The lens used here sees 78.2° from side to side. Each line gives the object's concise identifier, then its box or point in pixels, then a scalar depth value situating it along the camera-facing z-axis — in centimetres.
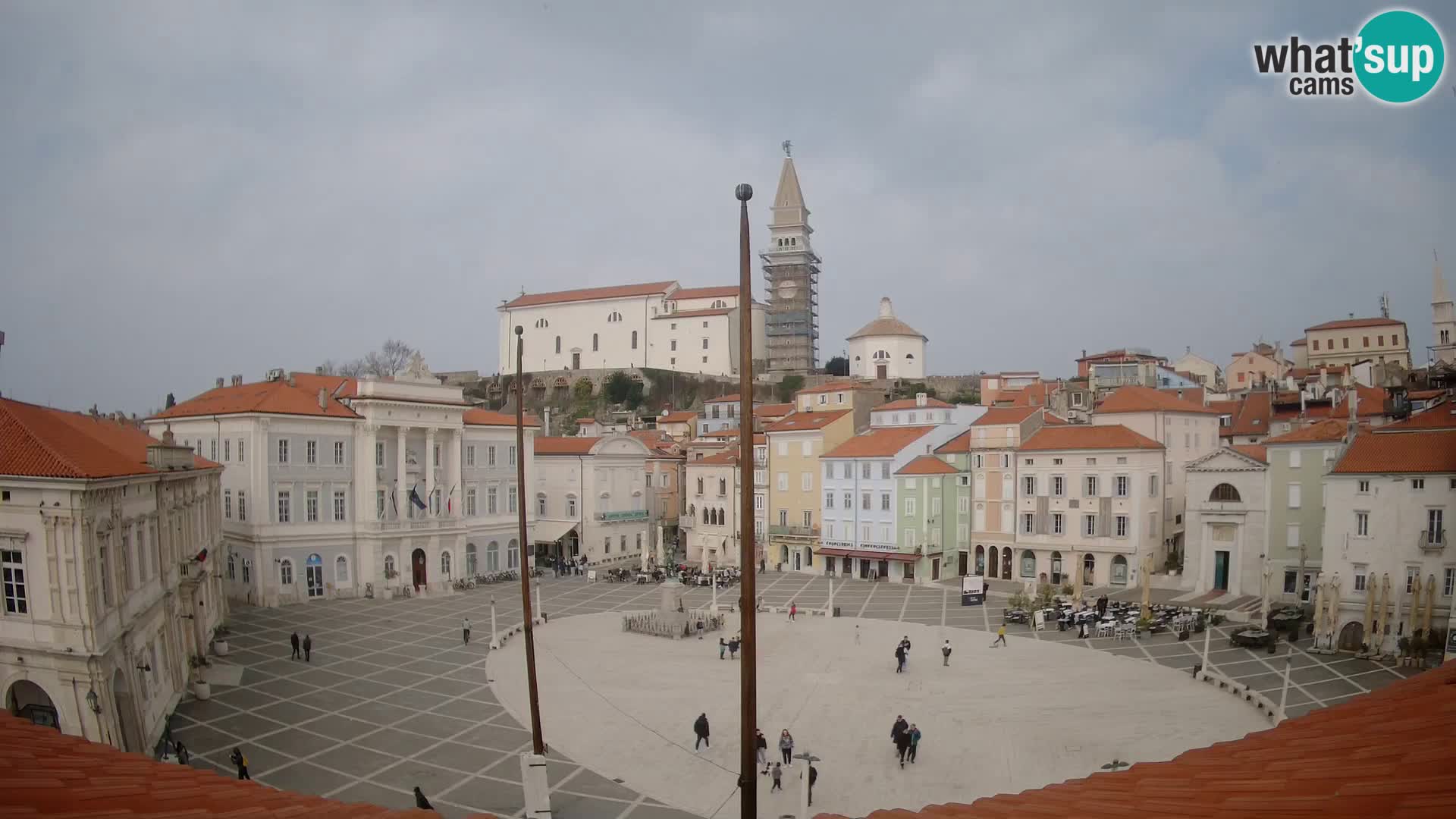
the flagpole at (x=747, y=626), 909
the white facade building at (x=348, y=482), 4553
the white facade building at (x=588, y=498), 6438
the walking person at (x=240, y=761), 2025
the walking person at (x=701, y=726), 2339
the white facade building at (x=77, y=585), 1877
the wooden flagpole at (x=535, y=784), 1777
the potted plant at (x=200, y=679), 2769
